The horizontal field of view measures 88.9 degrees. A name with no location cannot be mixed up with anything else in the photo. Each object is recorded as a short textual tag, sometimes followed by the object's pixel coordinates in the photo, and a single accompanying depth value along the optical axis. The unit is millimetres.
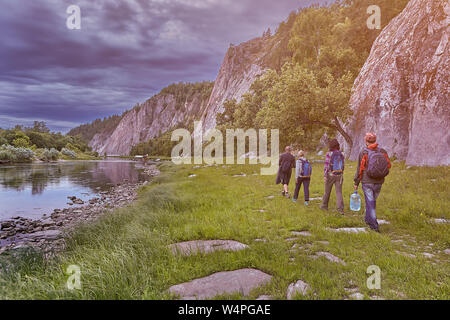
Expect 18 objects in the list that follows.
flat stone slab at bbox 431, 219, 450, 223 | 7023
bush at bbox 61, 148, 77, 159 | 104731
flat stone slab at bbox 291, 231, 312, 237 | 6682
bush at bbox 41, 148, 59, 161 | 82688
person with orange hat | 6820
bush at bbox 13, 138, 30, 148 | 91288
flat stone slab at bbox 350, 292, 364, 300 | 3639
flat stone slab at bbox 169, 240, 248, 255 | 5555
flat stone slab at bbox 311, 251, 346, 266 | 4945
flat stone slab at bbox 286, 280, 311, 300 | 3762
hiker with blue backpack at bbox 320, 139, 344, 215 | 9133
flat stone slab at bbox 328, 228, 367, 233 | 6761
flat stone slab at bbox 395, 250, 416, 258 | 5168
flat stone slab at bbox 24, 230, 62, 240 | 11683
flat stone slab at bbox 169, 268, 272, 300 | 3883
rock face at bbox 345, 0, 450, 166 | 14578
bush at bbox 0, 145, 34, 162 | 67231
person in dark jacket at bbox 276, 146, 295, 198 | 12328
